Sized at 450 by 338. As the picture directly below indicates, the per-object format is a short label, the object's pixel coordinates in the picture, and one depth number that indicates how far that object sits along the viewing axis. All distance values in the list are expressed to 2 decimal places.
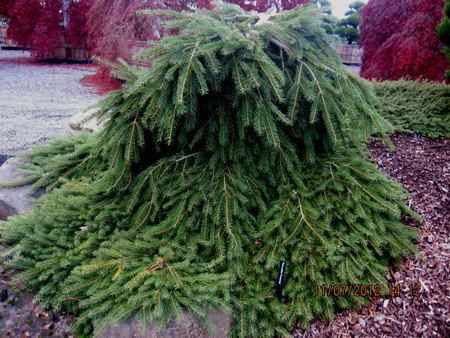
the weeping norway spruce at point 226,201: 2.02
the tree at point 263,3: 9.70
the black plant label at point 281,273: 2.27
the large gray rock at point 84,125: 4.85
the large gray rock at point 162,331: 1.92
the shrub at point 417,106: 4.09
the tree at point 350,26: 18.26
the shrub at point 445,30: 4.59
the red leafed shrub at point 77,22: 14.09
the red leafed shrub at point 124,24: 9.25
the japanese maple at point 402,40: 6.20
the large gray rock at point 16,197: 3.15
